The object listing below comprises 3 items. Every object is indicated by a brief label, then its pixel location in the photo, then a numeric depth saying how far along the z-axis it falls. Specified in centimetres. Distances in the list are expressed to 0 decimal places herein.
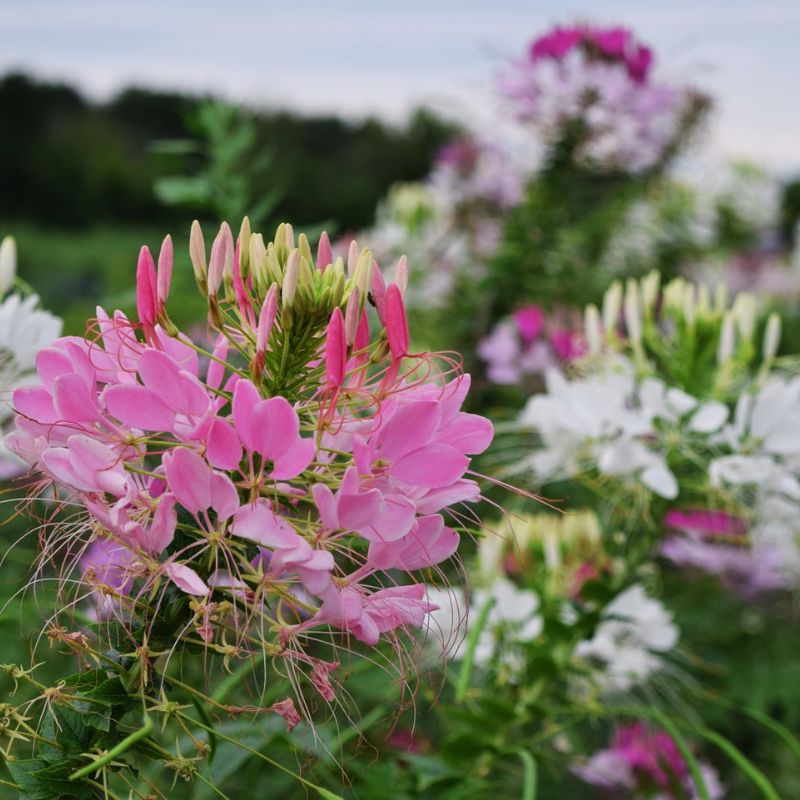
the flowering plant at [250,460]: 55
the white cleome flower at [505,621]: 118
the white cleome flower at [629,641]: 116
